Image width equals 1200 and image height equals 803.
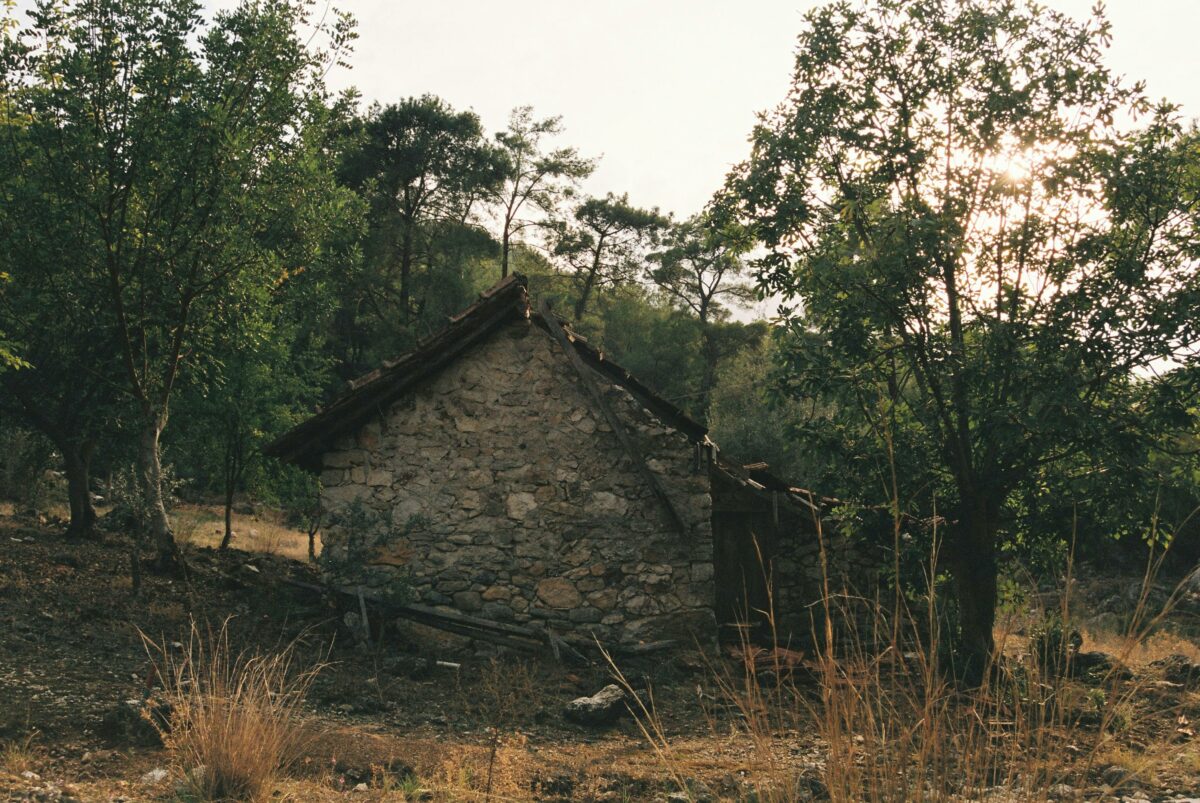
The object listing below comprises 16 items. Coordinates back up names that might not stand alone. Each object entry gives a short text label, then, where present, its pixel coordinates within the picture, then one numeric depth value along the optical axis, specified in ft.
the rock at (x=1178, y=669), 35.99
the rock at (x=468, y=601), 34.96
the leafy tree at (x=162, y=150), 36.63
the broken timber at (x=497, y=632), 33.76
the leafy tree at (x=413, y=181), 98.73
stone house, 34.71
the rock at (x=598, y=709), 26.91
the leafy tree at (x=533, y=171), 113.70
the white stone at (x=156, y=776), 18.33
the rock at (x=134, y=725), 20.79
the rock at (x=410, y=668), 31.17
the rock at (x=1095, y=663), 34.83
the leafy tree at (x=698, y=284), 128.67
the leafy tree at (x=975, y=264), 31.09
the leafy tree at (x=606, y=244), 124.06
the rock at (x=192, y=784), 17.19
